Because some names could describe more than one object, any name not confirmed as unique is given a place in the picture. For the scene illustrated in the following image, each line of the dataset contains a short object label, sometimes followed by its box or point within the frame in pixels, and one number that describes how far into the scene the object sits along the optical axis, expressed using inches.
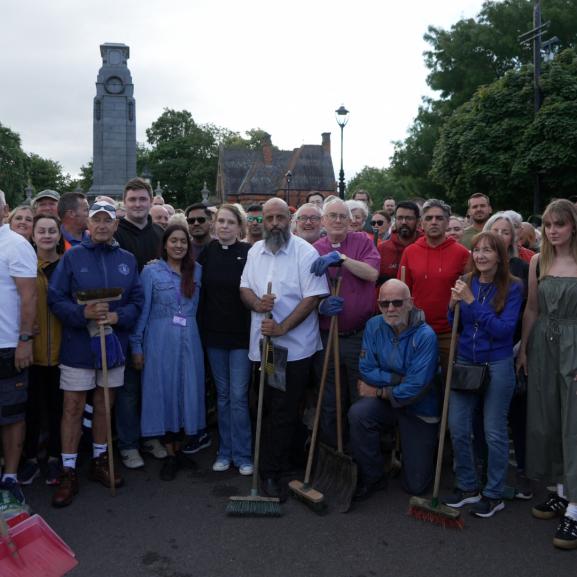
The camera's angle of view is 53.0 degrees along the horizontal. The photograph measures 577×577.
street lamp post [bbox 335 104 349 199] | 775.7
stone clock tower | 1096.2
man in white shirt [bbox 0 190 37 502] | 170.1
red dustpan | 122.6
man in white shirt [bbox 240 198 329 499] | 185.9
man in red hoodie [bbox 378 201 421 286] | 234.5
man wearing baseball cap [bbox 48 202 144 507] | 181.0
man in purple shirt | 197.3
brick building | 2197.3
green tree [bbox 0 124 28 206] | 2417.6
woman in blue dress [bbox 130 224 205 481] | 197.6
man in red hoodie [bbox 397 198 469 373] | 198.2
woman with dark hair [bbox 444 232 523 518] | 169.6
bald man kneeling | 179.9
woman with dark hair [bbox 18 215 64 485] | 190.7
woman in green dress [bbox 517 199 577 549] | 159.8
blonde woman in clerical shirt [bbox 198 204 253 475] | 198.1
